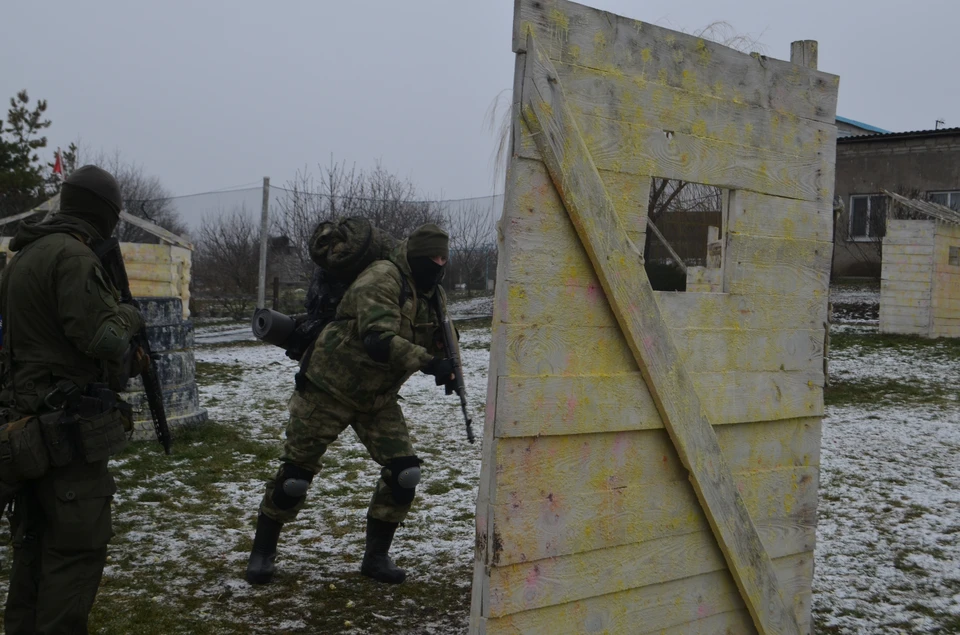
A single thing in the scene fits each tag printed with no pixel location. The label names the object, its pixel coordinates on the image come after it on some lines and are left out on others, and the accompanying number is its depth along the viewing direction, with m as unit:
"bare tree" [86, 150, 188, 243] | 26.59
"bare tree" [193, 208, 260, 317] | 23.81
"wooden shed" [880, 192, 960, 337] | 16.41
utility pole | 17.65
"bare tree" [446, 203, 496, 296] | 25.09
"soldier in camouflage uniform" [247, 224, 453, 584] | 4.36
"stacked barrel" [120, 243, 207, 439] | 7.73
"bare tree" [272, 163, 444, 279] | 21.17
